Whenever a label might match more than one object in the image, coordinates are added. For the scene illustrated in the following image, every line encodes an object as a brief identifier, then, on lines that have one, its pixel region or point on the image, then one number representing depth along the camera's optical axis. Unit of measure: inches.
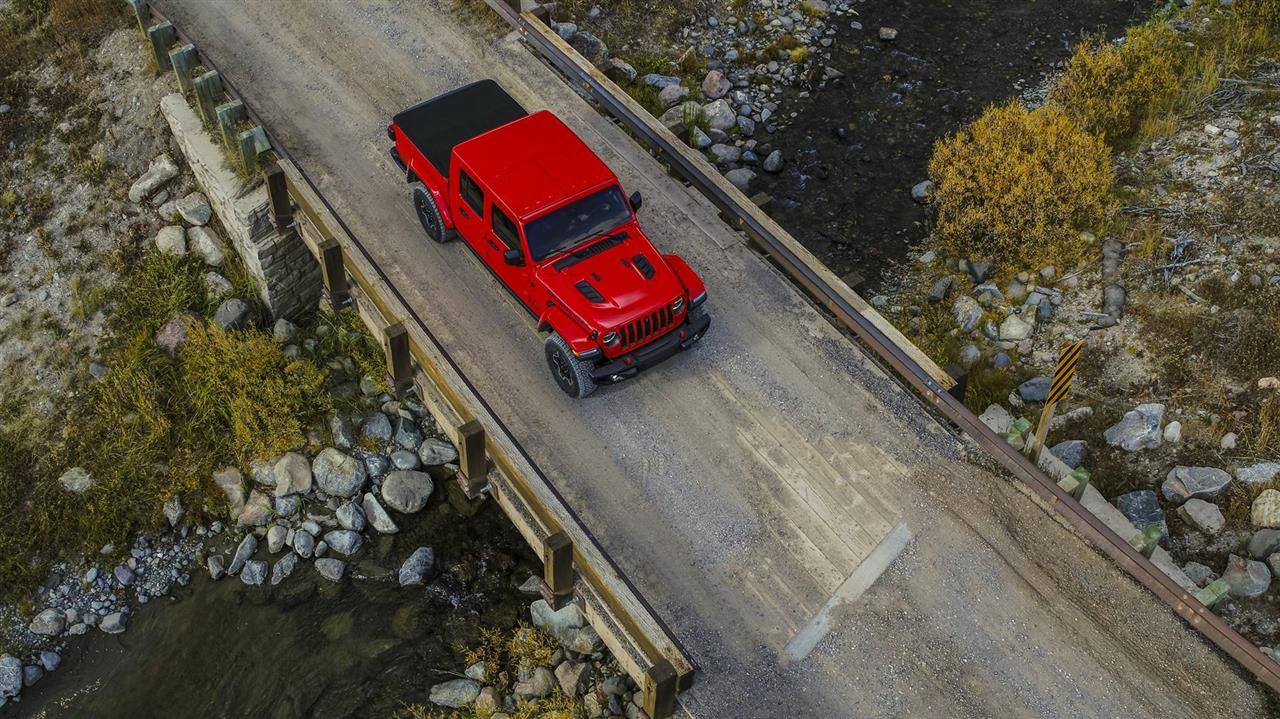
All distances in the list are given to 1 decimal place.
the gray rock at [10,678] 500.7
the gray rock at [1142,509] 464.1
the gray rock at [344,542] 540.1
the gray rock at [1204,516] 459.5
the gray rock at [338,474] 554.6
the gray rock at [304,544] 540.1
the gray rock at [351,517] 545.6
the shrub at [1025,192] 577.9
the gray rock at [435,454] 568.7
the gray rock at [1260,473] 464.8
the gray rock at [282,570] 538.3
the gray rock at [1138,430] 490.9
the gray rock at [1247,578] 434.3
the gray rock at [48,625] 518.6
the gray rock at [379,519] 546.6
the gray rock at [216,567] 539.2
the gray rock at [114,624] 522.6
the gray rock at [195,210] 622.5
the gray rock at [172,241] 619.2
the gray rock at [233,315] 599.2
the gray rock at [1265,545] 445.4
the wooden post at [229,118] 557.0
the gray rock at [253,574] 536.1
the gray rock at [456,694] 478.9
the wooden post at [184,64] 583.2
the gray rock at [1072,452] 493.7
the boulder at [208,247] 618.4
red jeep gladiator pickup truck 446.9
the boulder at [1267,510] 452.4
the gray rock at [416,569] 529.7
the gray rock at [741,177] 658.8
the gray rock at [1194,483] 467.8
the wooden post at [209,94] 570.9
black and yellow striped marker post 424.5
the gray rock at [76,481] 557.6
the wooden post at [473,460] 423.4
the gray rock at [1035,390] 523.8
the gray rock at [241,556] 540.7
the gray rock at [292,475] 553.9
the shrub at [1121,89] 634.8
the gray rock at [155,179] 629.9
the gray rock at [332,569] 534.9
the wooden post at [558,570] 392.8
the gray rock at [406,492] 549.3
